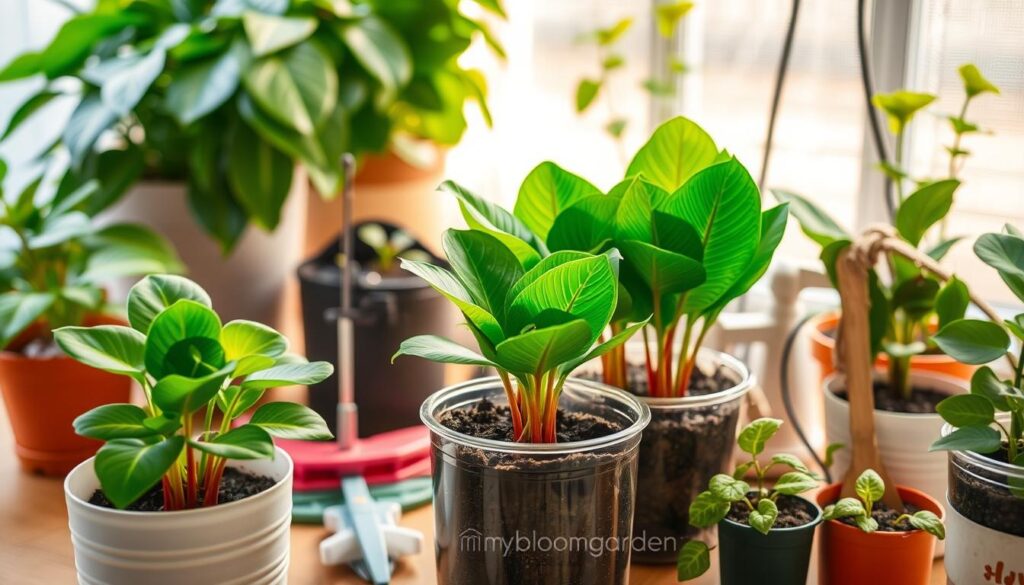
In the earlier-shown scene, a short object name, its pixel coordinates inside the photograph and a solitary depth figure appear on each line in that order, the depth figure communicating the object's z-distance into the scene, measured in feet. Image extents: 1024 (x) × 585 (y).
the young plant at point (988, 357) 2.42
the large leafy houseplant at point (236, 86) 3.80
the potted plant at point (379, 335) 3.85
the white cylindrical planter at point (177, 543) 2.33
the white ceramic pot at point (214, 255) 4.31
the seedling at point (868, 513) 2.50
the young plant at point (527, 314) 2.20
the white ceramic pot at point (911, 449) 3.06
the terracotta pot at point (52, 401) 3.54
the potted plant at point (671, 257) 2.61
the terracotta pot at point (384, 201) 5.16
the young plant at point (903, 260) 3.02
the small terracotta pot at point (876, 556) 2.58
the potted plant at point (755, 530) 2.53
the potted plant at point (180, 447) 2.24
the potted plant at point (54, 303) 3.53
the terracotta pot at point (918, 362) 3.52
